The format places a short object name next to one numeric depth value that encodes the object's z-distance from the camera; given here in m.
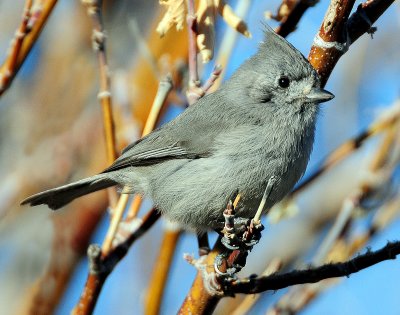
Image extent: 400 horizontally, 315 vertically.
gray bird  5.81
